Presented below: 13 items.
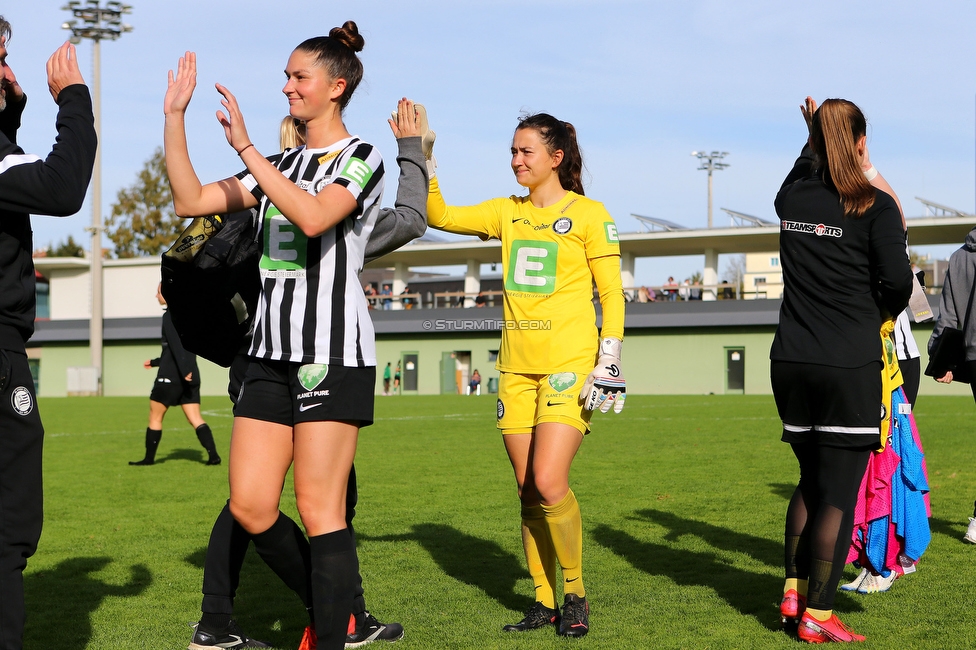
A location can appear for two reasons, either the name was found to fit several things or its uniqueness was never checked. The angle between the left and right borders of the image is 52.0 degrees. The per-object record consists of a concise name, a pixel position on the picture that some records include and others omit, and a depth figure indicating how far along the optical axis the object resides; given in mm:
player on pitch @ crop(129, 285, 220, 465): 11883
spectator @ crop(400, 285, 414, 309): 52594
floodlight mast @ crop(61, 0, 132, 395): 47312
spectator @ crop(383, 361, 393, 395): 48031
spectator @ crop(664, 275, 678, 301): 49112
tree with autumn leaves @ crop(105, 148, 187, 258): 65562
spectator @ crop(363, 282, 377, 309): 53988
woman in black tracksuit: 4207
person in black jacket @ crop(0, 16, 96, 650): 2975
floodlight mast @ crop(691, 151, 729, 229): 73062
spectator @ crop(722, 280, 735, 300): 47400
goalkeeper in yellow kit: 4574
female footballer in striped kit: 3389
